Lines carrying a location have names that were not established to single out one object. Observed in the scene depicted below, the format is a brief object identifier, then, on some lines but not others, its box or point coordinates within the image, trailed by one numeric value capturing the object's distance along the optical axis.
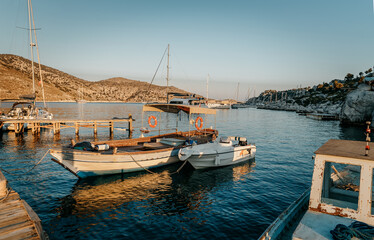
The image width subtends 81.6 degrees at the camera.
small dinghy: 19.84
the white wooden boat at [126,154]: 16.70
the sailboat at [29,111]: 39.44
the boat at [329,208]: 6.68
